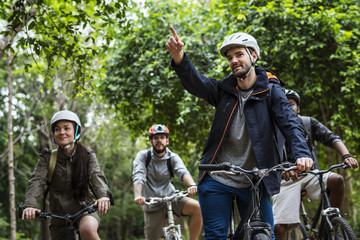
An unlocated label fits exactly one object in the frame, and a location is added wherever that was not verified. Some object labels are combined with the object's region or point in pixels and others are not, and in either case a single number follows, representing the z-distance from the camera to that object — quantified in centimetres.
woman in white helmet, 493
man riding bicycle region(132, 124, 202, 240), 688
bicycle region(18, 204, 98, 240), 462
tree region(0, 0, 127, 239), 673
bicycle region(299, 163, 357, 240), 434
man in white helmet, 357
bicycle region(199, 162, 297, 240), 327
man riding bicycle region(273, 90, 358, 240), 568
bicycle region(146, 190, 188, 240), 643
